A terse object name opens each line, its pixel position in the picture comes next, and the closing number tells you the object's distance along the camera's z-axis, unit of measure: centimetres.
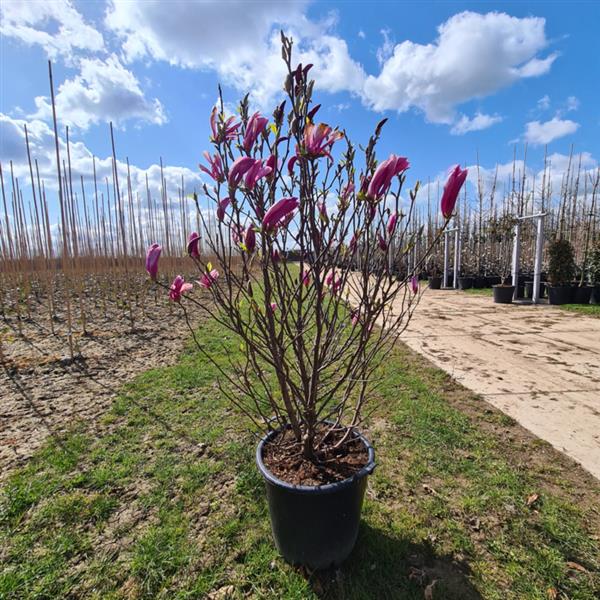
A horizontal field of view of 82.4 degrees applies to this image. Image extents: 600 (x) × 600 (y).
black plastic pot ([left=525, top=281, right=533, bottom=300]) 809
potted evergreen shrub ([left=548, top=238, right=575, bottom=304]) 688
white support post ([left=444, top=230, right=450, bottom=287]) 1076
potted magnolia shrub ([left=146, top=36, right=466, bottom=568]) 105
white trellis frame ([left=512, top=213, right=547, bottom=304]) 699
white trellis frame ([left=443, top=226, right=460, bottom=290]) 1045
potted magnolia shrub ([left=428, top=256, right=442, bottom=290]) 1120
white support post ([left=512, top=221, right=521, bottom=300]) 750
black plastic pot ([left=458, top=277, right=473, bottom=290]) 1045
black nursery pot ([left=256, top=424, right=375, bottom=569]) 120
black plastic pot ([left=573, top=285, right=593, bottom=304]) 687
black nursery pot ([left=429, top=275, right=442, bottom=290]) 1117
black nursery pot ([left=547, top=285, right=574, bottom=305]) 696
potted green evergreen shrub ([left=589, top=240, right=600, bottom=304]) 679
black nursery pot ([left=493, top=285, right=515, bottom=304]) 741
